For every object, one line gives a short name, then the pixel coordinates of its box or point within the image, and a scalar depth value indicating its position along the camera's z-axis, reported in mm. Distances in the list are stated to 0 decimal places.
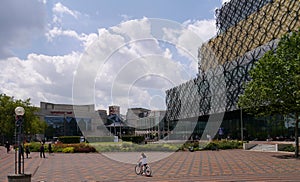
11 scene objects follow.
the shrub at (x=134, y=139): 43411
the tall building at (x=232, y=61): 46939
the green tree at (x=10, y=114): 45064
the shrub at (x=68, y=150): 30019
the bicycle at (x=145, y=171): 13644
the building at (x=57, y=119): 101114
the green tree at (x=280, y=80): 19841
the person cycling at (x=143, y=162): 13745
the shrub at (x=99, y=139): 44689
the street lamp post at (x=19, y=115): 12223
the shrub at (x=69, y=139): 43233
